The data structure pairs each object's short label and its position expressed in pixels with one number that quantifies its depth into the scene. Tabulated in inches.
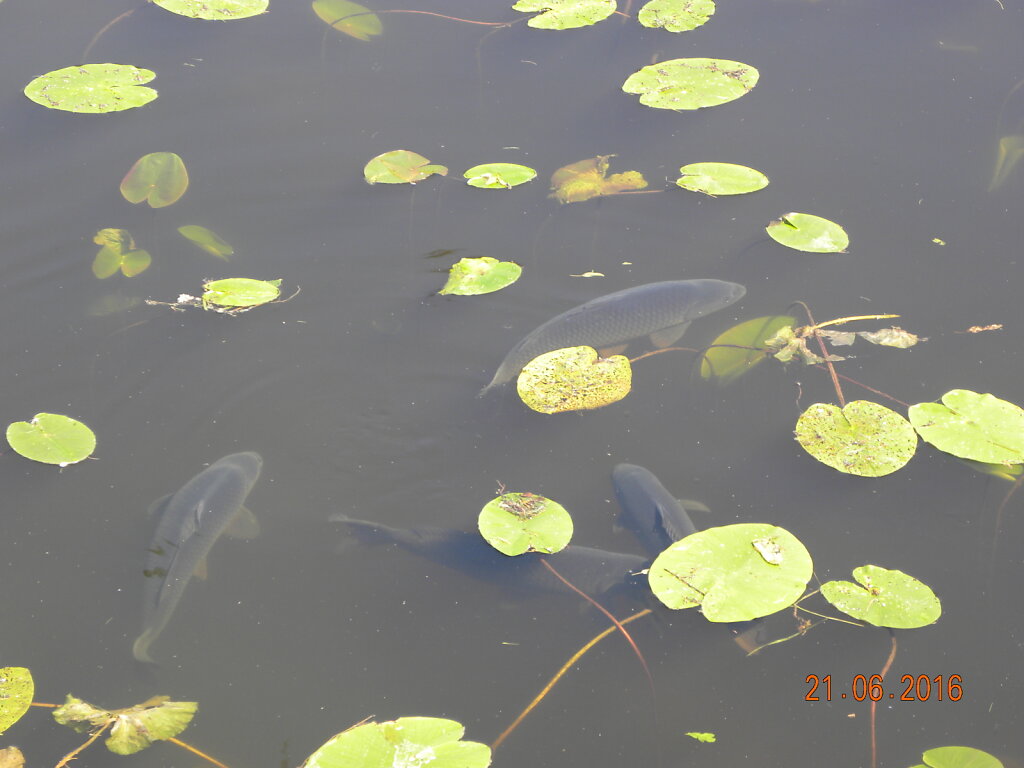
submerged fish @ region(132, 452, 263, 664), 107.1
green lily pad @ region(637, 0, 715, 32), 197.5
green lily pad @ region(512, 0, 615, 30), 196.7
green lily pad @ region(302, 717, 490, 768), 87.5
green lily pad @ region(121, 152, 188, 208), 163.3
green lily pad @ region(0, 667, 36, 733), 97.2
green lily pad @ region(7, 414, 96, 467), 122.0
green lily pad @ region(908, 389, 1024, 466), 115.3
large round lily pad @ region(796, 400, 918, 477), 116.3
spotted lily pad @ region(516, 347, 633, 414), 126.3
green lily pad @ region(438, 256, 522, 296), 143.9
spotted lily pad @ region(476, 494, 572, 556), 107.8
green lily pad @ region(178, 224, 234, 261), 155.1
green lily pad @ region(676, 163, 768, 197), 159.6
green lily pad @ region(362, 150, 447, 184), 163.6
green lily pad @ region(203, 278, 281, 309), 142.9
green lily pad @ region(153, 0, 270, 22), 197.0
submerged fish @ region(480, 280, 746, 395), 133.5
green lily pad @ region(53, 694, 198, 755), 95.2
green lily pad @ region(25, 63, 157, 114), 174.9
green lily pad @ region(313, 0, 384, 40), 202.8
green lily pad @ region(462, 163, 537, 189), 161.0
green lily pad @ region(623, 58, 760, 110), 174.7
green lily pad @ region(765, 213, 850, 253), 148.4
